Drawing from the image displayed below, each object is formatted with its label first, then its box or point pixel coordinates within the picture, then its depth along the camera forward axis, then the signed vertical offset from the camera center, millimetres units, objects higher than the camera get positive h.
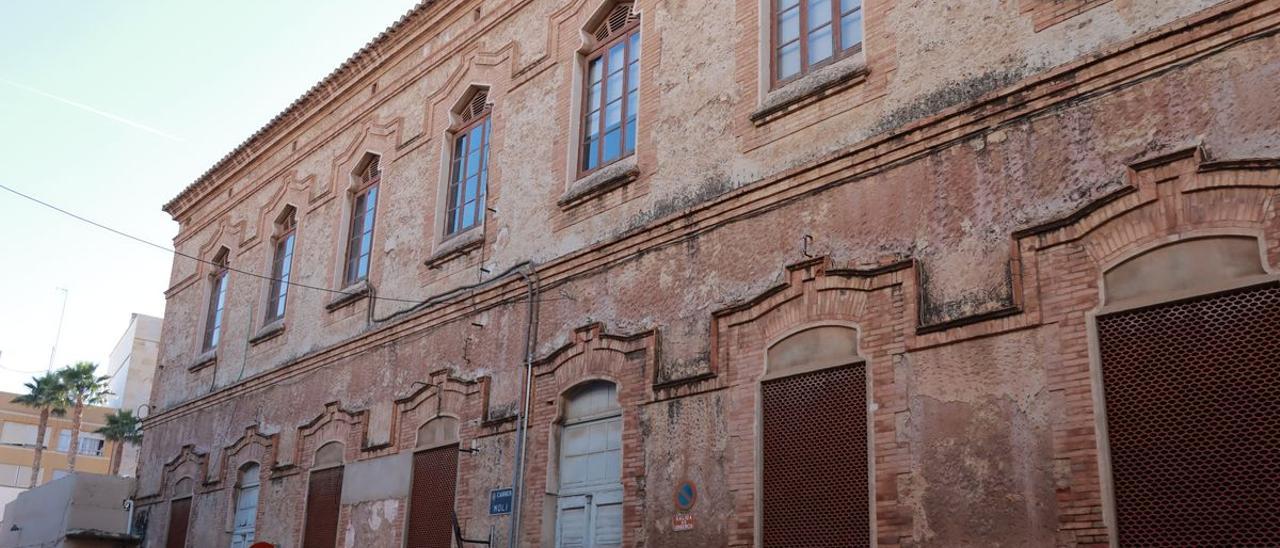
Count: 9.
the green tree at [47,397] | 51969 +9183
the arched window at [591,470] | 11039 +1533
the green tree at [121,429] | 49375 +7549
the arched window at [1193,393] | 6738 +1520
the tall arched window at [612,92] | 12250 +5552
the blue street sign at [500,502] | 11984 +1274
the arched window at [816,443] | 8773 +1489
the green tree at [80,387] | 52500 +9865
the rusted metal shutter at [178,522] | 19312 +1552
